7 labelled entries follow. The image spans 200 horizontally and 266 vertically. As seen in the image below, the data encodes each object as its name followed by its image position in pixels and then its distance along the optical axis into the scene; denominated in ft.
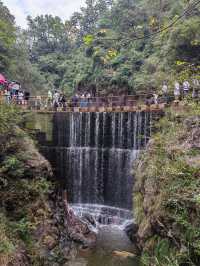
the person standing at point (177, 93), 44.24
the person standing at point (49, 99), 58.79
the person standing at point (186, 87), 43.60
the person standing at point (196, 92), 32.83
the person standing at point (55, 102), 55.84
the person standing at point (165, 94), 46.57
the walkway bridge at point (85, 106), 49.38
